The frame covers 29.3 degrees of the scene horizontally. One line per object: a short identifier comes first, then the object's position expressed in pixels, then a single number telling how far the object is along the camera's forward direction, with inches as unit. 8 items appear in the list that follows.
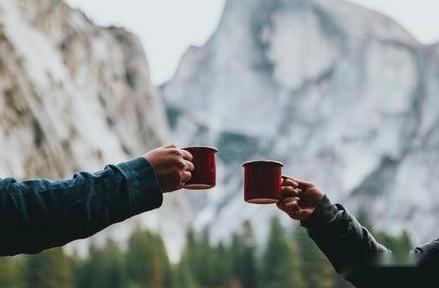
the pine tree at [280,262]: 2308.1
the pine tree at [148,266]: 2178.9
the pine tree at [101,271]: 2159.8
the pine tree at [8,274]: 1659.7
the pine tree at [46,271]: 1870.1
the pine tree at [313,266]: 2308.1
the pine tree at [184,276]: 2165.4
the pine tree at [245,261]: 2472.9
